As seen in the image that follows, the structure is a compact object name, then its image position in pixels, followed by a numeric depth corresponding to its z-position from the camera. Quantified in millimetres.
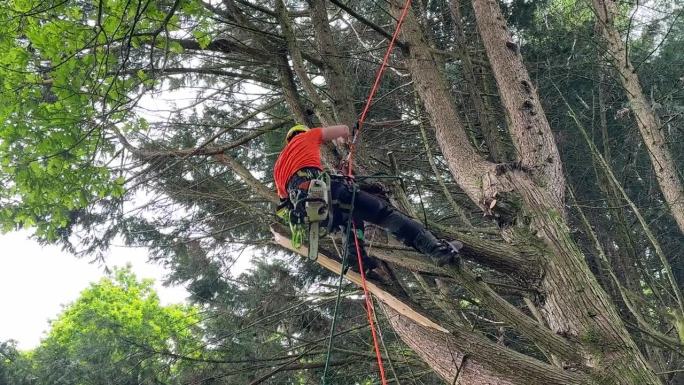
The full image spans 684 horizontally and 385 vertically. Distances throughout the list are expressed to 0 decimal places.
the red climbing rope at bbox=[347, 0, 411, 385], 3308
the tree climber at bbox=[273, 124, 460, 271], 3656
